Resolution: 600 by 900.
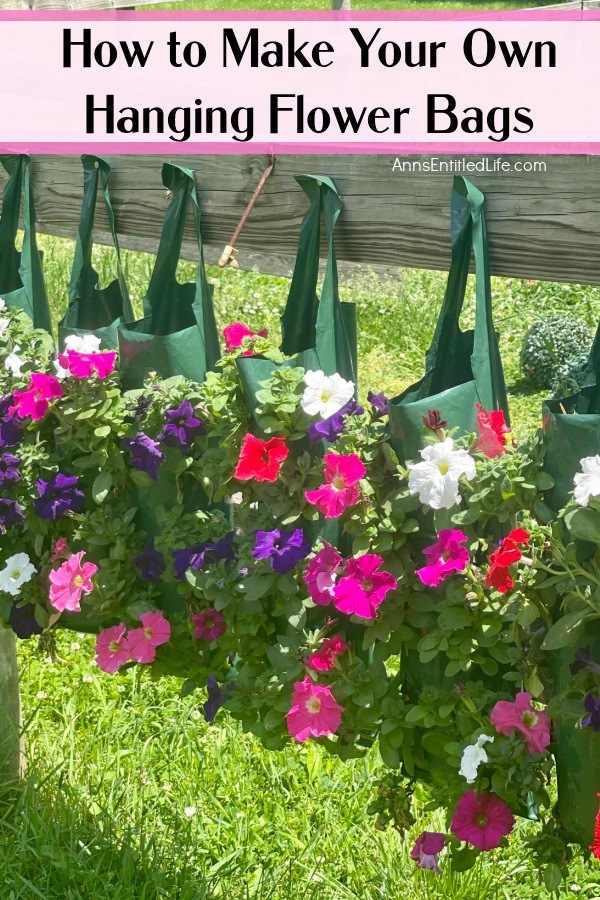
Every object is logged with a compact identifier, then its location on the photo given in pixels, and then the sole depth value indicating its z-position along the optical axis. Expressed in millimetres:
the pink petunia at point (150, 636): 2823
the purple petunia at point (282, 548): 2628
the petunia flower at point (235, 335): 2744
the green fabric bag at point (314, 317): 2658
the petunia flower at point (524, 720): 2530
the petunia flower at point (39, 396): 2816
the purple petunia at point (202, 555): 2724
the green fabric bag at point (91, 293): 2924
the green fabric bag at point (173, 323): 2785
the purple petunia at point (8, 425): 2862
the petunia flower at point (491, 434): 2543
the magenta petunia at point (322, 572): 2613
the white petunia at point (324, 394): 2611
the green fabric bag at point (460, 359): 2564
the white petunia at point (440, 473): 2513
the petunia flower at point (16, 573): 2899
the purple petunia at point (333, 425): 2627
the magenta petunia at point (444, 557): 2516
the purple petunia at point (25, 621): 2930
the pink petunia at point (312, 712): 2637
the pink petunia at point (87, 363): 2786
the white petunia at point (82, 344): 2843
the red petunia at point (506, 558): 2476
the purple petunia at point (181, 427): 2723
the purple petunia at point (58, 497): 2836
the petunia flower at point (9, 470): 2840
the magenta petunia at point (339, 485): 2570
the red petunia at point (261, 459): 2633
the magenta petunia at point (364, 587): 2567
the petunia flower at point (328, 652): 2641
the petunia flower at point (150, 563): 2822
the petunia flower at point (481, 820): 2567
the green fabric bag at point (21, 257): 3017
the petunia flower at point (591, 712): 2454
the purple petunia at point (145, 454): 2748
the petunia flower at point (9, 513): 2864
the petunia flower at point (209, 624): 2777
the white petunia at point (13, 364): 2898
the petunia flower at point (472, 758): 2538
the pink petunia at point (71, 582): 2829
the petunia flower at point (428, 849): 2713
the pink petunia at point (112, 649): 2851
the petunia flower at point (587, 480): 2416
